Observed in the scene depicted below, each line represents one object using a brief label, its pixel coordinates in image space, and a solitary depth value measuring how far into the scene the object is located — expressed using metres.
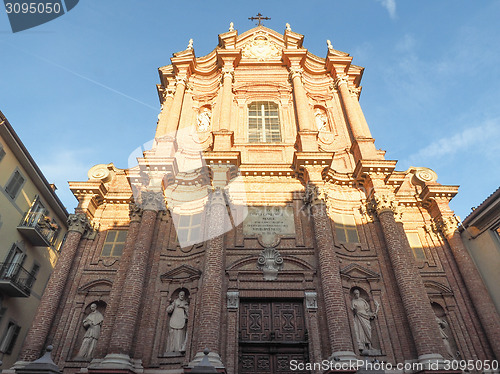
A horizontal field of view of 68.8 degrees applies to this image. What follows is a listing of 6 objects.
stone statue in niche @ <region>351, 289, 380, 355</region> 13.99
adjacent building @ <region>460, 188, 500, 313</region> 16.11
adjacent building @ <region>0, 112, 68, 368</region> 19.30
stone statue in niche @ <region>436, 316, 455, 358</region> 14.78
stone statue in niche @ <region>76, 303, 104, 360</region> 14.71
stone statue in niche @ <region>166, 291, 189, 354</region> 14.12
